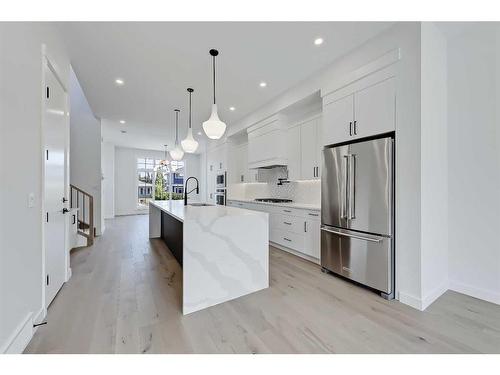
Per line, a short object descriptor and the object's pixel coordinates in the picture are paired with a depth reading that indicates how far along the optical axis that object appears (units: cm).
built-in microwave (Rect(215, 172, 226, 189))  676
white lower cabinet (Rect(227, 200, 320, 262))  345
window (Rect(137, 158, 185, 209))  988
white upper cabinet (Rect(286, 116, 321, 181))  383
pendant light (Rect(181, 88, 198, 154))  372
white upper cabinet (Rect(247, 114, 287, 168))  444
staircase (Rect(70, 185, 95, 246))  455
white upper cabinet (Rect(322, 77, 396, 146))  242
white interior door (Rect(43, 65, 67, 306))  214
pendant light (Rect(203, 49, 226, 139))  281
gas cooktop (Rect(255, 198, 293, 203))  473
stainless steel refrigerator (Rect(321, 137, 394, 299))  238
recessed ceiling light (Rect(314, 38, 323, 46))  261
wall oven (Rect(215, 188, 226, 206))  674
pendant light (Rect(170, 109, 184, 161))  463
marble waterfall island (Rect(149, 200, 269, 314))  214
